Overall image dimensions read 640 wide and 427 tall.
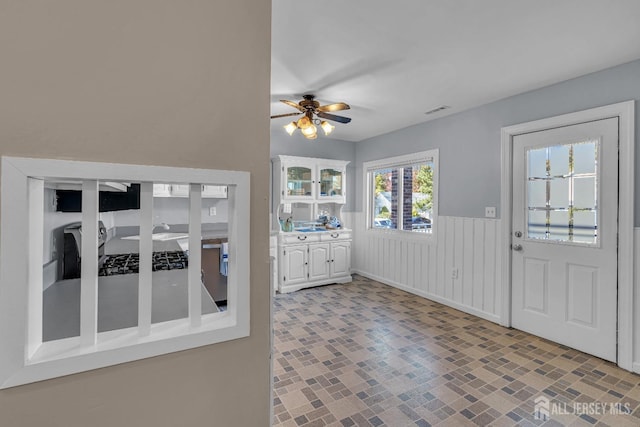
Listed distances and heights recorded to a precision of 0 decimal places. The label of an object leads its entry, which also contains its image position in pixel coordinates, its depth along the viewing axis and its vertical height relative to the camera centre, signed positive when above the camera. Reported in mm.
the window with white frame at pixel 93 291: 667 -237
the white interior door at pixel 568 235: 2383 -189
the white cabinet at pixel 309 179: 4336 +524
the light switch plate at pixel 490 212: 3156 +20
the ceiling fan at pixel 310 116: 2867 +1002
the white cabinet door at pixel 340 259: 4590 -741
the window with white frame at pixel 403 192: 4023 +322
